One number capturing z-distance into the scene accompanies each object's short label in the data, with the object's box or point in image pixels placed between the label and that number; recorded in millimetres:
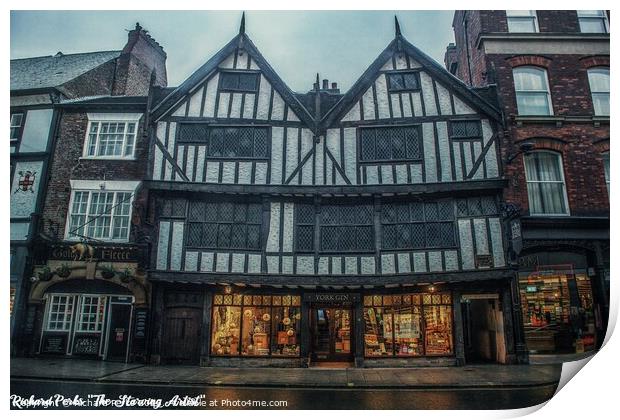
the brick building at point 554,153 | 8344
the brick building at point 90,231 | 8625
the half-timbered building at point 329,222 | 8992
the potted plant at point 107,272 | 8773
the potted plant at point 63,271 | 8680
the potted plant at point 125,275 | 8867
